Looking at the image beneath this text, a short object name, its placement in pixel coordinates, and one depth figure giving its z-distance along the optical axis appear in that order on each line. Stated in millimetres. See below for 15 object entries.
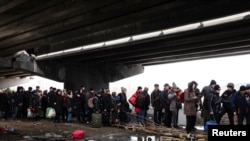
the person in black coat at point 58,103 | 17938
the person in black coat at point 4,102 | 19092
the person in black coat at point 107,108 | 16656
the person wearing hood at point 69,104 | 18125
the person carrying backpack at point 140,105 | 15758
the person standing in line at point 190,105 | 11234
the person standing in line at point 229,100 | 12516
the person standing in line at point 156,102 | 15680
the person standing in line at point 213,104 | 12717
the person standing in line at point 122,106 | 16870
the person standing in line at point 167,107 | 15062
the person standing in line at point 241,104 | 12367
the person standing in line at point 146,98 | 15828
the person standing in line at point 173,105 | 14664
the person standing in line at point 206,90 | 12859
